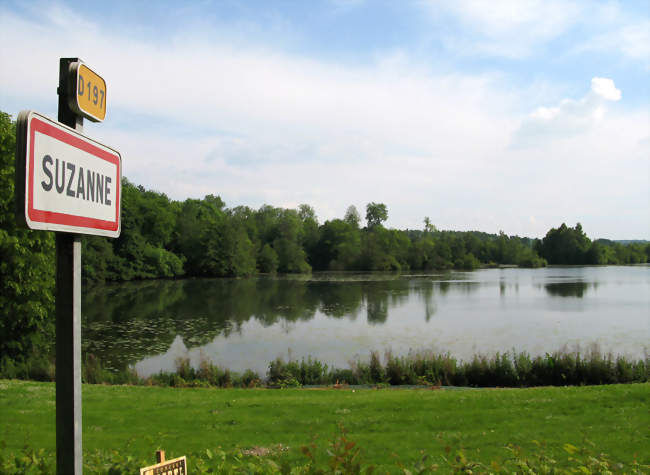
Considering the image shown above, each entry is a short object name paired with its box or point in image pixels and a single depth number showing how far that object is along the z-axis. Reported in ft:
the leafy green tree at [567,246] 328.70
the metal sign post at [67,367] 6.07
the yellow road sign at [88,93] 6.36
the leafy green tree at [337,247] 272.31
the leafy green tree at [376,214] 343.26
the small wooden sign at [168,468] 7.10
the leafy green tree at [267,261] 243.81
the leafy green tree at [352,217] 327.26
